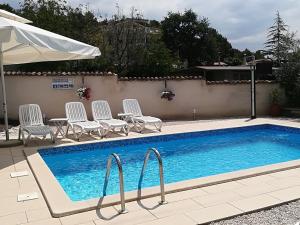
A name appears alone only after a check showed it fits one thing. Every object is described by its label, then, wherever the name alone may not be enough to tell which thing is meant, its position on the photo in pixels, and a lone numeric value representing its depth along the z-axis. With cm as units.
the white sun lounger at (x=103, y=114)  821
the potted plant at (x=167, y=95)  1071
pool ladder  344
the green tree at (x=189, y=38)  3774
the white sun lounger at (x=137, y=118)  844
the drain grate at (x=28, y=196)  386
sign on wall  977
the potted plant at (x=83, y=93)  980
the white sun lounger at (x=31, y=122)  697
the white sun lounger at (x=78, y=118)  762
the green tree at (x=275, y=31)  2842
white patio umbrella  533
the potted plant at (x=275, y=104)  1145
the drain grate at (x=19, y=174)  485
